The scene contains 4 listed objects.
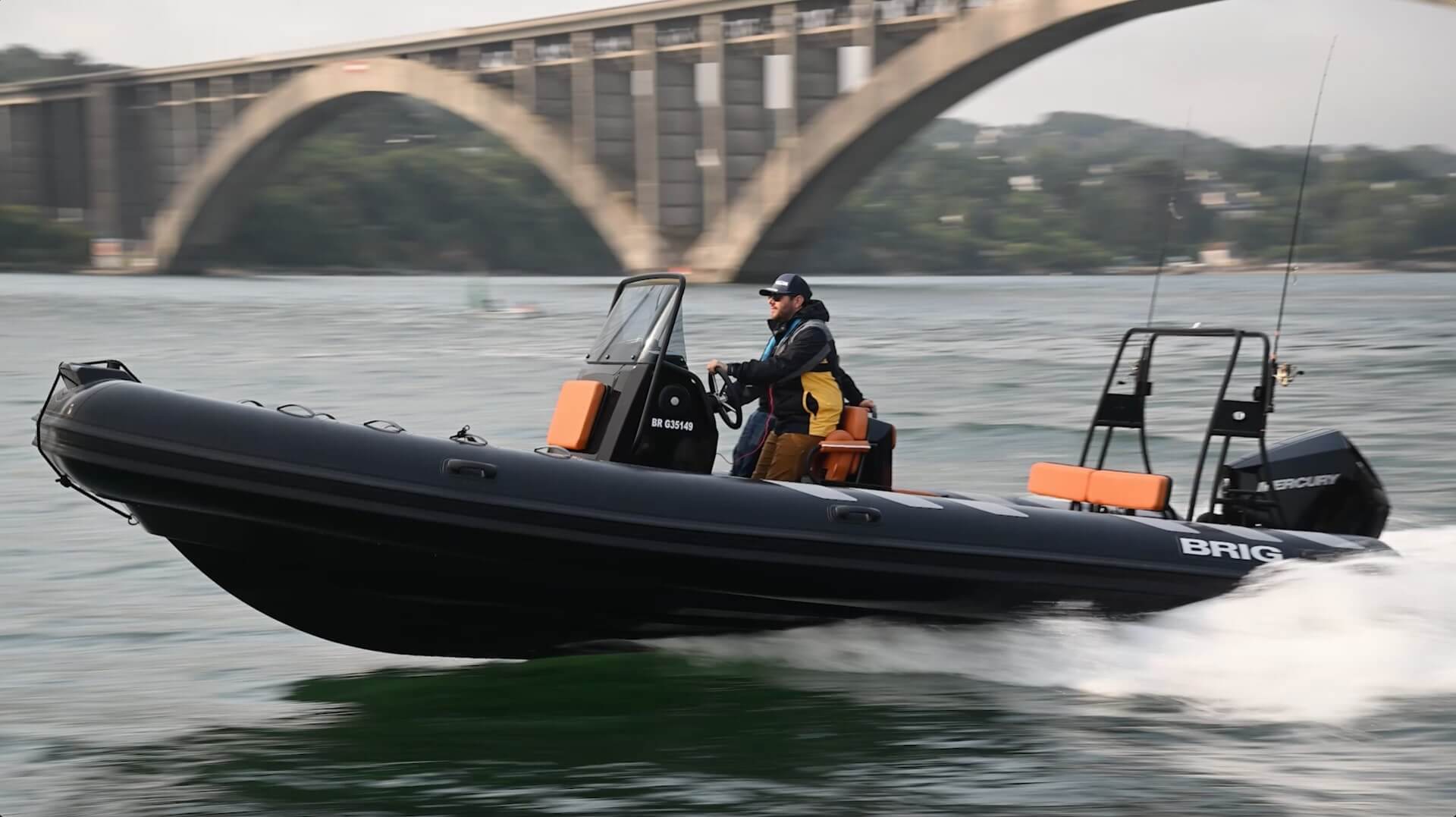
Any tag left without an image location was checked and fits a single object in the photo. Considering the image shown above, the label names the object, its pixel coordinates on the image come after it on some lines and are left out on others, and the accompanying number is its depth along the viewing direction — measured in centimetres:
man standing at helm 1162
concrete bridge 5994
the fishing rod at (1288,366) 1203
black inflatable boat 1018
